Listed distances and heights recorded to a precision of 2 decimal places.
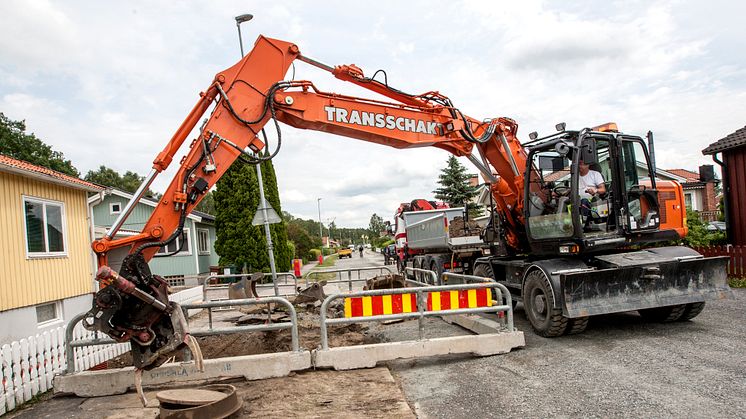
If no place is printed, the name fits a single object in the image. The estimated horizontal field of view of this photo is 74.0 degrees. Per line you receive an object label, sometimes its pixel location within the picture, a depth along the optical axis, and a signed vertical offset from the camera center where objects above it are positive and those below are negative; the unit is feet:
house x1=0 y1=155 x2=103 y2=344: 28.89 +0.45
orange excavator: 18.83 +1.15
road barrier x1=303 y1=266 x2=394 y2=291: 39.13 -3.35
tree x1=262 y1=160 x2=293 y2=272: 88.02 +1.41
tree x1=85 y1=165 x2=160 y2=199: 219.20 +32.17
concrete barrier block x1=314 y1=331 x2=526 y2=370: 20.12 -5.28
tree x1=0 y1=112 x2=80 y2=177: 149.27 +34.83
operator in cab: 24.43 +1.07
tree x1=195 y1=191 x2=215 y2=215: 270.05 +20.09
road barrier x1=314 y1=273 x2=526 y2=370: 20.20 -4.83
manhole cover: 14.65 -4.89
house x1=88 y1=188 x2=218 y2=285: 77.92 +2.76
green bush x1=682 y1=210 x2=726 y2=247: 48.88 -3.83
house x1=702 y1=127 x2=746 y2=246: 47.24 +1.64
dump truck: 44.50 -1.84
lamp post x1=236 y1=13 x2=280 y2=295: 40.63 +2.32
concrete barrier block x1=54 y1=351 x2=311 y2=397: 19.22 -5.06
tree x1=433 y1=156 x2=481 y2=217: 118.01 +8.39
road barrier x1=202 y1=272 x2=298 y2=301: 43.27 -4.19
